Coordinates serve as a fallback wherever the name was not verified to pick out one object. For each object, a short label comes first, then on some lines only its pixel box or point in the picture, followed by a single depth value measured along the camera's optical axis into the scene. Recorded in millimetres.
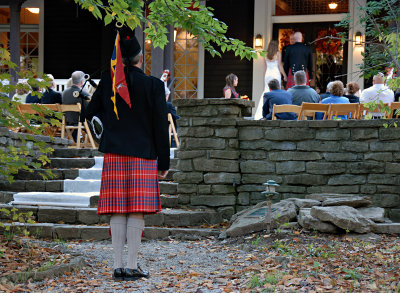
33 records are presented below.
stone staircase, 11136
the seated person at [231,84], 17881
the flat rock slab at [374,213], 10572
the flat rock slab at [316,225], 10021
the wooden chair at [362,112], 13277
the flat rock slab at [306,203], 10857
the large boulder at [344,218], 9862
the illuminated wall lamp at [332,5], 24351
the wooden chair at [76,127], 15757
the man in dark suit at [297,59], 19471
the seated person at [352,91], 16213
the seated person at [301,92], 15338
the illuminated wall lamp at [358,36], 22653
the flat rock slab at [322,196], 11200
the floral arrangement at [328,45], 23908
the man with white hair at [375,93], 15288
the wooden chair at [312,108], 13247
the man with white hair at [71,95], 16859
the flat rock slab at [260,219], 10540
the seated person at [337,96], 14755
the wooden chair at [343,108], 13209
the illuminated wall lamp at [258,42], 23768
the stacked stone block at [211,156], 12321
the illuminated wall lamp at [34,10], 27077
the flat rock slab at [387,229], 10350
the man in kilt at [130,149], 7644
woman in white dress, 19293
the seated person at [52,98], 17468
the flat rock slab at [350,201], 10648
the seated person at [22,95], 18343
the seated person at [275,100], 14337
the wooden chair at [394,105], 12973
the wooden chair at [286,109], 13475
